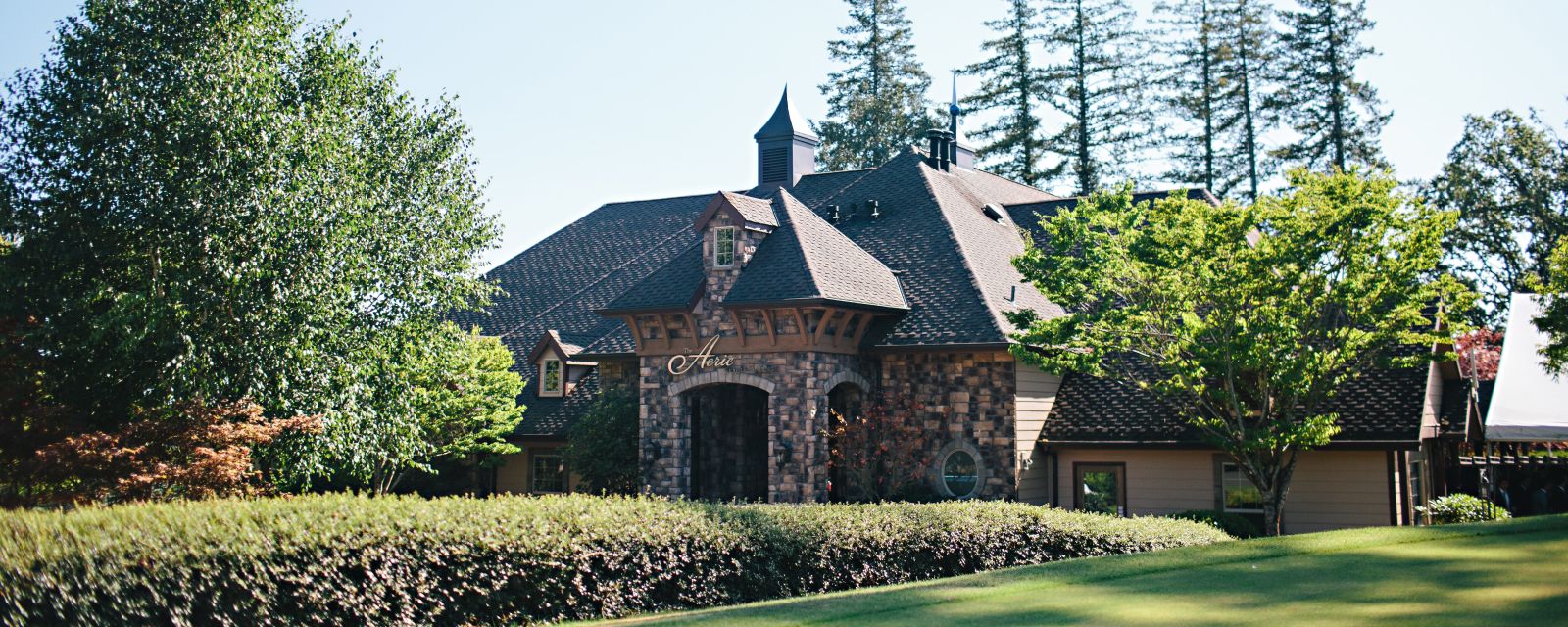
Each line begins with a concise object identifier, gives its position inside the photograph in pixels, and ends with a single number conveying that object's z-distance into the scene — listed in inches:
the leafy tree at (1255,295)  691.4
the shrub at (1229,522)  815.1
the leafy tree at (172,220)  734.5
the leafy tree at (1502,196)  1638.8
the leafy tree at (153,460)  685.9
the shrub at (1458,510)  878.4
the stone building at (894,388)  844.0
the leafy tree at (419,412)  828.6
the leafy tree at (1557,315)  673.0
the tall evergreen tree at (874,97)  1946.4
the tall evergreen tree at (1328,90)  1636.3
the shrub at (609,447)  954.7
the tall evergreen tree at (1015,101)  1825.8
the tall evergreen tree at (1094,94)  1787.6
